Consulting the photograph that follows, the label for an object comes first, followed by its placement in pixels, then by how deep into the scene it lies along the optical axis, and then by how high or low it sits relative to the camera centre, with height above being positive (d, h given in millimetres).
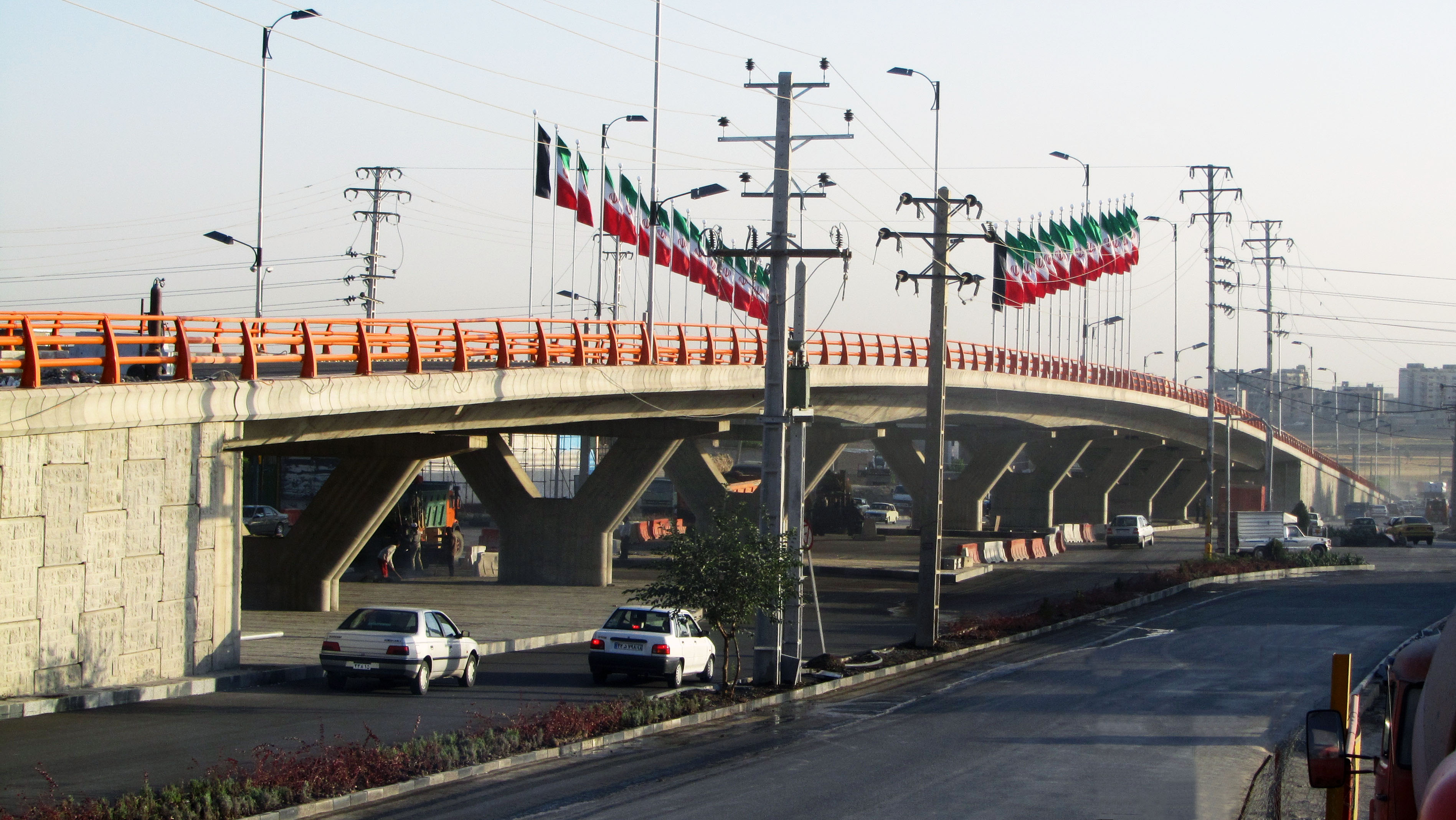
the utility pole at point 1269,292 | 96375 +13634
